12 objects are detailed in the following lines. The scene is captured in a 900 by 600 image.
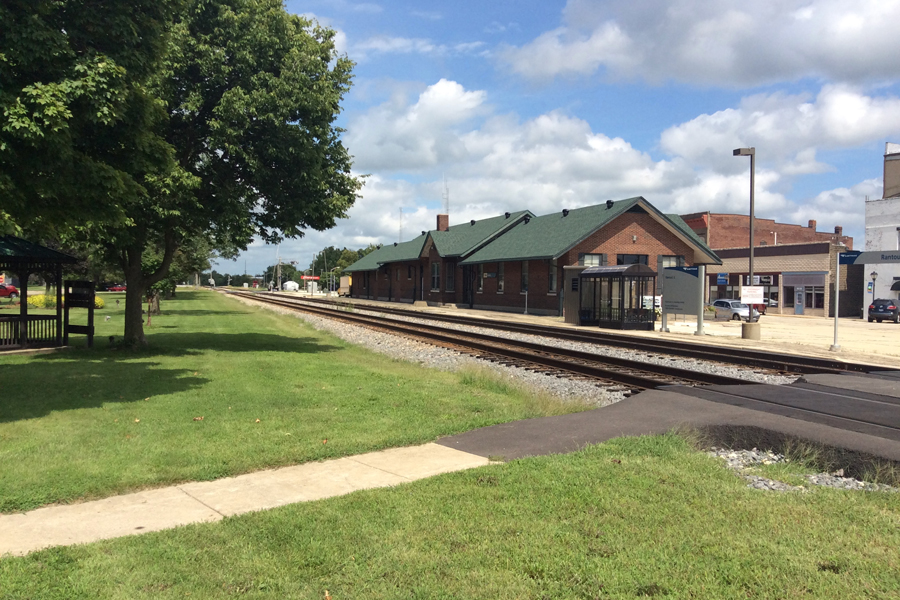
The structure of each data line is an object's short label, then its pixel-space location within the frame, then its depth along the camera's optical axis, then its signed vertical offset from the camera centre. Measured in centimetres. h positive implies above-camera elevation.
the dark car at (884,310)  4262 -87
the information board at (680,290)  2823 +11
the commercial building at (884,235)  4916 +462
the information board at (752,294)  2567 -2
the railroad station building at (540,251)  3956 +252
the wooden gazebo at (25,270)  1630 +24
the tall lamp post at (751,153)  2936 +613
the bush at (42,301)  3944 -127
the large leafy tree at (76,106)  827 +226
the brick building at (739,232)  7525 +735
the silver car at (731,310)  3991 -98
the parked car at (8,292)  5648 -111
